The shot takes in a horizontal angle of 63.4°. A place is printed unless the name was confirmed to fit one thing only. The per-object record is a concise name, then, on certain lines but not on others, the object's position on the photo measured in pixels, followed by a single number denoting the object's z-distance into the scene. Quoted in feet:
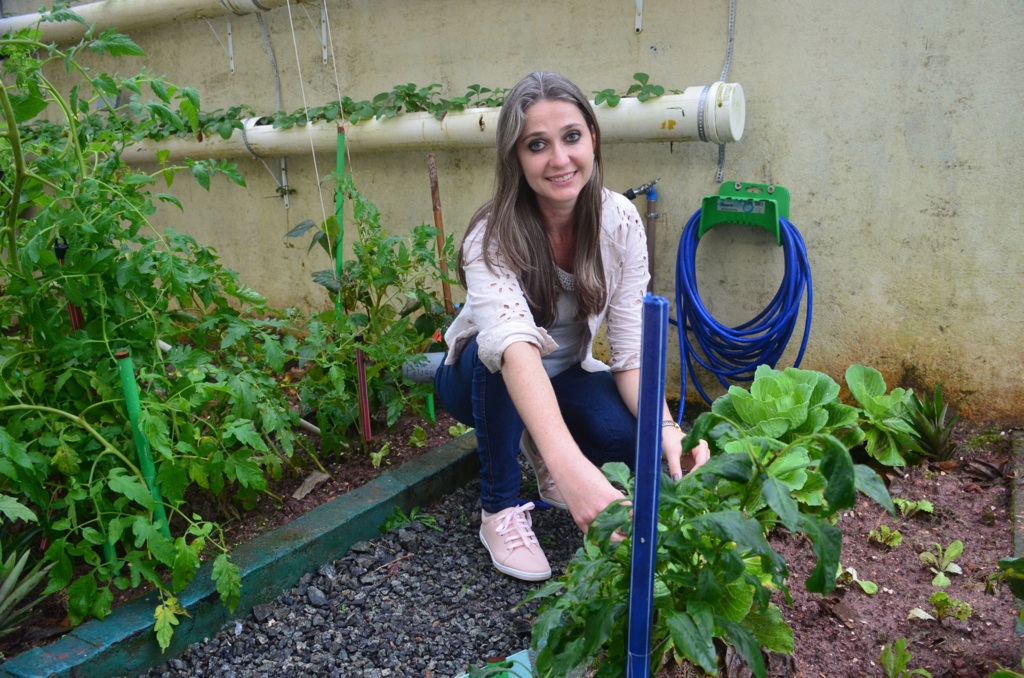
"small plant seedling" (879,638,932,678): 5.27
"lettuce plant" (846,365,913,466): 8.61
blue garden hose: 10.25
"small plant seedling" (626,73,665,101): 10.25
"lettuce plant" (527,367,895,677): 3.76
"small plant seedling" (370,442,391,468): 9.24
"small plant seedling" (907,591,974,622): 5.96
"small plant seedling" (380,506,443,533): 8.47
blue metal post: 3.52
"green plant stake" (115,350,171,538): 6.52
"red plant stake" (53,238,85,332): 7.00
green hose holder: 10.29
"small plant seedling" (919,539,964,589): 6.89
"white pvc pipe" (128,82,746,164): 9.82
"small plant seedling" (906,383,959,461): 8.85
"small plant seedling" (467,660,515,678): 5.16
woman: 6.66
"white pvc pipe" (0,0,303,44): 13.99
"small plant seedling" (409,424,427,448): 9.71
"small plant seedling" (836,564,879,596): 6.54
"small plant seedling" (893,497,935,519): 7.84
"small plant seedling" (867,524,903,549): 7.32
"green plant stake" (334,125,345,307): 8.91
